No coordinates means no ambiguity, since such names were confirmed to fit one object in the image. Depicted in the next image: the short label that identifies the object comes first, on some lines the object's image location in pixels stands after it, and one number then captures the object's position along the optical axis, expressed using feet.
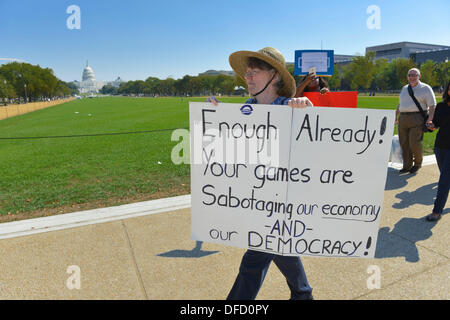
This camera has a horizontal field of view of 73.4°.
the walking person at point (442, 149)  12.16
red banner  14.43
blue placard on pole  15.76
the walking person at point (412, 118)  17.07
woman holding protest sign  7.06
